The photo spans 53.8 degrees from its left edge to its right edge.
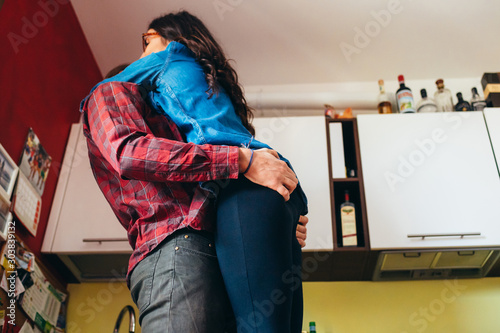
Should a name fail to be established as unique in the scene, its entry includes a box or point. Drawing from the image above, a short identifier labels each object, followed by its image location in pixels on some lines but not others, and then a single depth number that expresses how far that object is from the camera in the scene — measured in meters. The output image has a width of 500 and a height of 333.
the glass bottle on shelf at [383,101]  2.43
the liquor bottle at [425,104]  2.36
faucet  1.81
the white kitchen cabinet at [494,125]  2.11
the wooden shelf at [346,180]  2.10
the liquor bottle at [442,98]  2.43
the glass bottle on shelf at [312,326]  2.04
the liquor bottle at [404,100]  2.32
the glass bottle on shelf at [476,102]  2.35
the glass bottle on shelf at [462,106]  2.32
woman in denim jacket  0.88
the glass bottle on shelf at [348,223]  1.99
